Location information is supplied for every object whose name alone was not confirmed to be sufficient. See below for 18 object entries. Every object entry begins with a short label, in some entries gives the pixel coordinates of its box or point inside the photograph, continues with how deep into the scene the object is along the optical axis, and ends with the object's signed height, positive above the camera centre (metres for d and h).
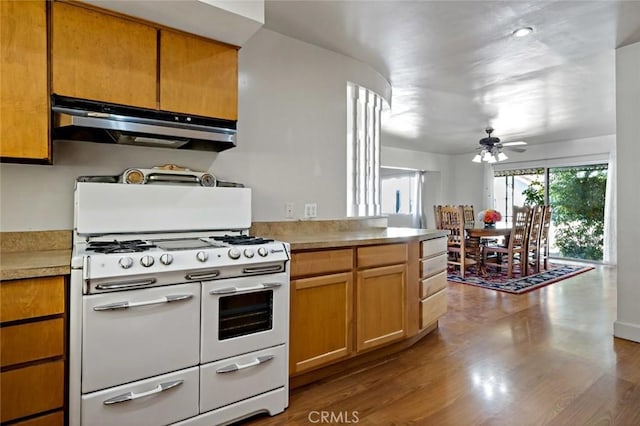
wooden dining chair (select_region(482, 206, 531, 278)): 5.32 -0.45
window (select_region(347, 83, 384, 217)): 3.29 +0.58
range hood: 1.72 +0.44
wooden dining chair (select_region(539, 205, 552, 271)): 5.90 -0.31
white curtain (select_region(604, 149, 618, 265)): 6.21 -0.01
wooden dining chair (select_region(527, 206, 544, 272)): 5.59 -0.27
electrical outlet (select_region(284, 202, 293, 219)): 2.77 +0.01
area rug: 4.77 -0.94
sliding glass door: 6.56 +0.24
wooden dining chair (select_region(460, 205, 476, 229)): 6.29 -0.03
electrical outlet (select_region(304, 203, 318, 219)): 2.88 +0.02
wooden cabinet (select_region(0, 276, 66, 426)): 1.37 -0.54
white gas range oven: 1.47 -0.46
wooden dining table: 5.36 -0.37
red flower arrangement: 5.67 -0.04
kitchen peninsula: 2.14 -0.53
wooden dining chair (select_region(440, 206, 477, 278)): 5.42 -0.36
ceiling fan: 5.37 +0.95
